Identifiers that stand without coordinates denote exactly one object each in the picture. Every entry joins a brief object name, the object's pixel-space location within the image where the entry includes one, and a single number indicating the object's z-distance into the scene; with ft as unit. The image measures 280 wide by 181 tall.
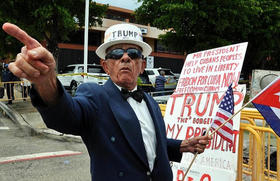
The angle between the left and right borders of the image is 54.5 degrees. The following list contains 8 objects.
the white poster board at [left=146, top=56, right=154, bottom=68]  94.38
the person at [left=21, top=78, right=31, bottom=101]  39.03
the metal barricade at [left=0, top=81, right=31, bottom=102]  39.01
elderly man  3.67
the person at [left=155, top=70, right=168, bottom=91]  39.55
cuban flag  7.06
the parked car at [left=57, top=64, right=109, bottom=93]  44.16
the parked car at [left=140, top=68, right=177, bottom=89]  51.03
